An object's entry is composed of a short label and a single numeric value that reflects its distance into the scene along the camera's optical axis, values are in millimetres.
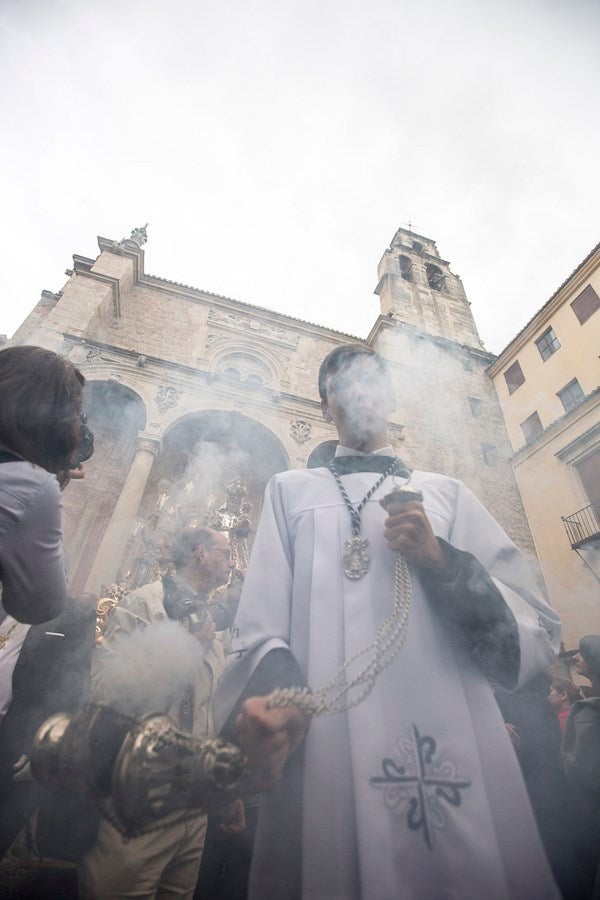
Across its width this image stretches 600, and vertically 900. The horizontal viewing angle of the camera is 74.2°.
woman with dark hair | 1229
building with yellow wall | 9172
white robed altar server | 884
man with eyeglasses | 1517
